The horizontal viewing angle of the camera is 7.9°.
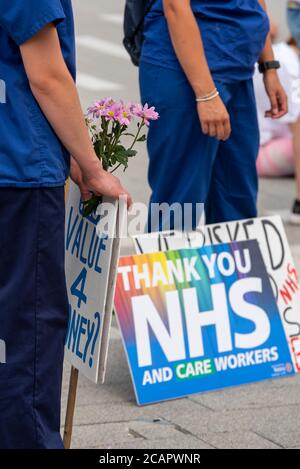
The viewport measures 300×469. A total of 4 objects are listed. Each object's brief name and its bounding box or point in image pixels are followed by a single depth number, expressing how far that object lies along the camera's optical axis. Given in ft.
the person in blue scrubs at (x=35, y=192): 18.11
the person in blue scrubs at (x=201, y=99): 26.02
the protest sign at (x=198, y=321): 26.40
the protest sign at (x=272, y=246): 27.73
